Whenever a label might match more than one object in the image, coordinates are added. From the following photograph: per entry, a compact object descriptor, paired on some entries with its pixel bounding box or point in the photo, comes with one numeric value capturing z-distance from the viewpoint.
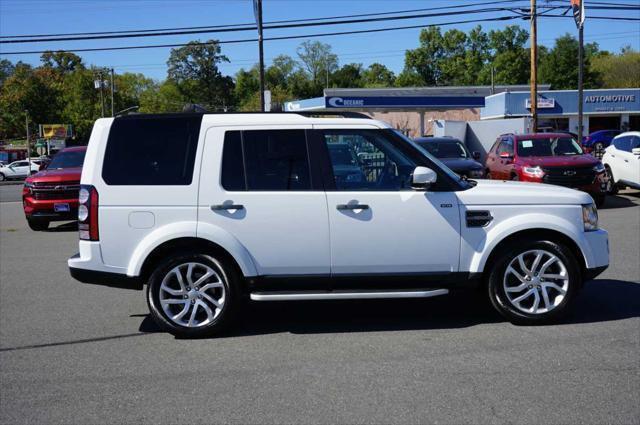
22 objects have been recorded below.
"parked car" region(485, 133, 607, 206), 14.86
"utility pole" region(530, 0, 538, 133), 26.22
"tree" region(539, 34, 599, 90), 88.62
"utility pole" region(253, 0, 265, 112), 27.12
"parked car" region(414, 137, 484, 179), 15.61
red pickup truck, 13.89
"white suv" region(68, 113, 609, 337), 5.71
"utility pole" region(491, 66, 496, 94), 65.53
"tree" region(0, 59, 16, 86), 110.94
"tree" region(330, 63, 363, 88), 121.81
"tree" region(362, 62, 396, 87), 123.96
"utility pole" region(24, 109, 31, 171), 79.38
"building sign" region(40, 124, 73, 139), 78.19
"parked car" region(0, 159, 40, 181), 53.38
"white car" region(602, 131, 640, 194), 16.06
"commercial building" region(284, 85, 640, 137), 51.62
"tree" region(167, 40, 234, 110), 91.75
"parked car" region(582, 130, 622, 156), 41.78
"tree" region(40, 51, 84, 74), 116.64
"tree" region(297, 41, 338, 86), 125.12
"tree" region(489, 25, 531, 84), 99.12
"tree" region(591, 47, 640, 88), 83.75
